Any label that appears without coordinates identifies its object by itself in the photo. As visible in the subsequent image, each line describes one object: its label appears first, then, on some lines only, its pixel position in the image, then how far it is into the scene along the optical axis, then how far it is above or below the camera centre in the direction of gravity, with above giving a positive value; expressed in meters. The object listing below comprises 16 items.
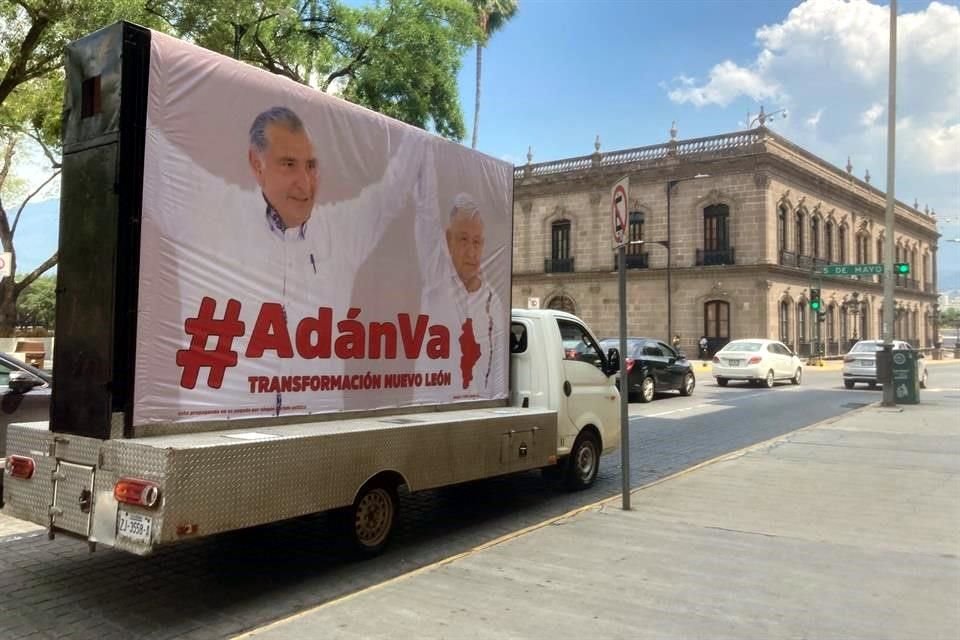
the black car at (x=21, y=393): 7.39 -0.42
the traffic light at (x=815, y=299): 35.22 +2.92
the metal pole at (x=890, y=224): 17.28 +3.32
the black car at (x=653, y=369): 17.78 -0.24
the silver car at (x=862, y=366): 23.25 -0.13
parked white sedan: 23.77 -0.07
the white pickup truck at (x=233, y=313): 4.26 +0.27
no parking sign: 6.82 +1.35
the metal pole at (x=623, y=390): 6.76 -0.29
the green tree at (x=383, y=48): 18.73 +7.83
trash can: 17.44 -0.36
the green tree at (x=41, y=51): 13.30 +6.03
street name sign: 21.18 +2.92
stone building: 40.00 +6.99
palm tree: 35.81 +16.71
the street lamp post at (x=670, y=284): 41.34 +4.17
